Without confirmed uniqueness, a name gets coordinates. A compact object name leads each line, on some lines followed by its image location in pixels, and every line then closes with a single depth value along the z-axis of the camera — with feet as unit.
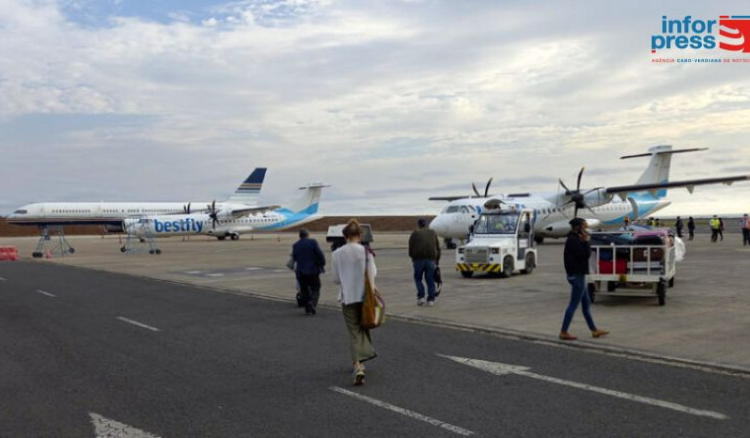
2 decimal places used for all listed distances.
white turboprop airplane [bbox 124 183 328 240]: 177.88
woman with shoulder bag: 24.67
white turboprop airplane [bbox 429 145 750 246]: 97.55
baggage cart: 43.33
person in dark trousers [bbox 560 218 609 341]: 31.32
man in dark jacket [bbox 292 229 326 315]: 42.75
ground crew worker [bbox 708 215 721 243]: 136.46
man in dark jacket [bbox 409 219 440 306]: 46.29
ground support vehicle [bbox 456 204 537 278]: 63.98
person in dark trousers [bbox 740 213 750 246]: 121.19
